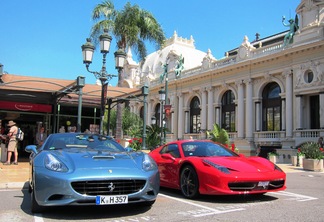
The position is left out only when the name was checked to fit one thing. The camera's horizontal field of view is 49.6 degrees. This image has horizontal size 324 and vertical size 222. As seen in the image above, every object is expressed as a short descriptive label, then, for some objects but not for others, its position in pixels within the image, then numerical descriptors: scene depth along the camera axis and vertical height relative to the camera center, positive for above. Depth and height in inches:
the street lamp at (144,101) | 644.6 +62.9
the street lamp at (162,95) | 863.9 +93.0
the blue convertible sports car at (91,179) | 196.1 -27.1
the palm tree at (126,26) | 953.5 +293.1
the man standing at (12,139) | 539.8 -14.1
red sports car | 260.5 -29.3
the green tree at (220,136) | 888.9 -5.6
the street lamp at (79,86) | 541.0 +69.8
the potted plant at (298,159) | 801.9 -55.0
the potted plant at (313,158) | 669.9 -43.3
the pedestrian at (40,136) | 650.8 -10.8
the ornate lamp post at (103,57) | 561.6 +123.5
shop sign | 724.7 +49.5
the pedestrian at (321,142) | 967.5 -17.2
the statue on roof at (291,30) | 1189.7 +364.0
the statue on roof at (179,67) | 1774.1 +335.7
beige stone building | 1105.4 +164.8
